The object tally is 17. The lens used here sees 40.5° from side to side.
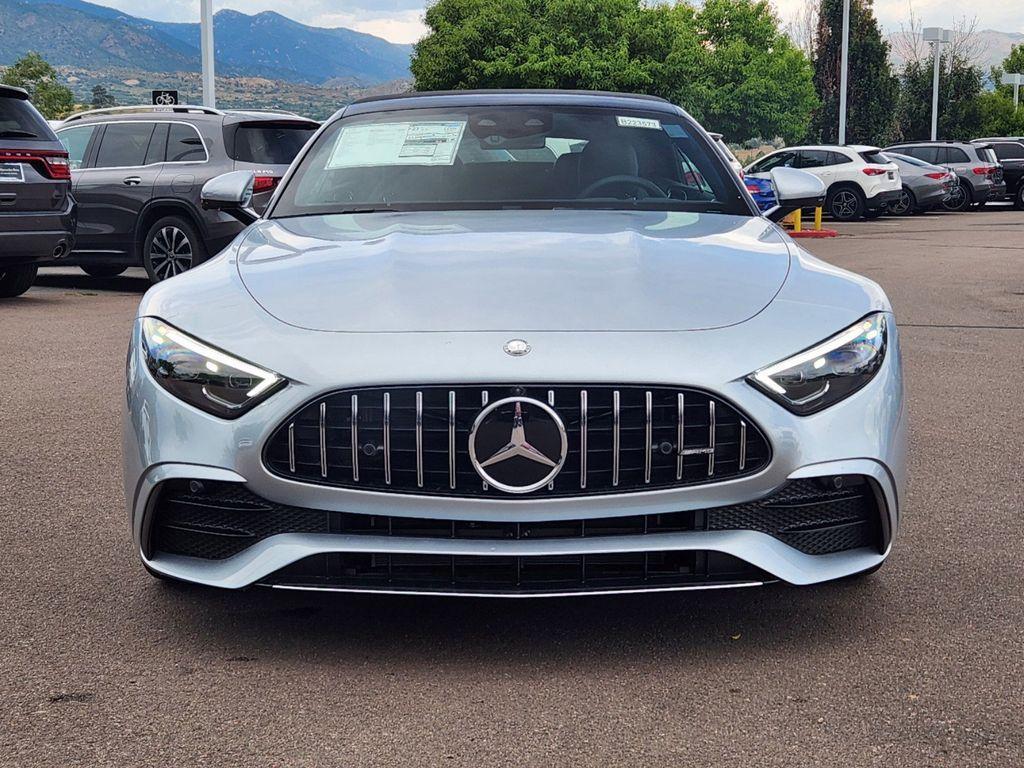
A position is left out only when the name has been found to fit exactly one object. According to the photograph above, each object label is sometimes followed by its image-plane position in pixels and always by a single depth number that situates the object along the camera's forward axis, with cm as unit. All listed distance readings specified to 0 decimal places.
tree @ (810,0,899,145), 7719
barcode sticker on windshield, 499
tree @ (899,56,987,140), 6731
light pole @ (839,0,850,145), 4456
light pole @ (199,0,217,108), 2323
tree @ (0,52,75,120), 8562
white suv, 2812
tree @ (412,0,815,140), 5709
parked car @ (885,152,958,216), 2959
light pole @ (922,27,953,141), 5706
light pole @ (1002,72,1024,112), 6278
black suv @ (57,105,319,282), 1223
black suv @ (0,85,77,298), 1087
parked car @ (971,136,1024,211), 3244
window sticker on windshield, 475
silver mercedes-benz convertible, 302
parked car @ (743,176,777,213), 2027
